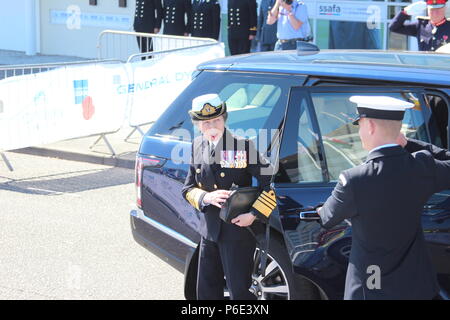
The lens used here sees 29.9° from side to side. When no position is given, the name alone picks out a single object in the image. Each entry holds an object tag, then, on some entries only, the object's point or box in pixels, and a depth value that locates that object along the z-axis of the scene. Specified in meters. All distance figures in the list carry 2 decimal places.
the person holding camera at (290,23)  11.82
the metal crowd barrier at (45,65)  10.14
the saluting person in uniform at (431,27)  8.88
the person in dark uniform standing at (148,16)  16.03
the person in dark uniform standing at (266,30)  14.43
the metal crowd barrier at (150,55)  10.71
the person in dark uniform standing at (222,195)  4.50
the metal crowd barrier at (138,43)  12.83
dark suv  4.54
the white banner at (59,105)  9.63
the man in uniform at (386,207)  3.62
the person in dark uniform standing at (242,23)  15.28
